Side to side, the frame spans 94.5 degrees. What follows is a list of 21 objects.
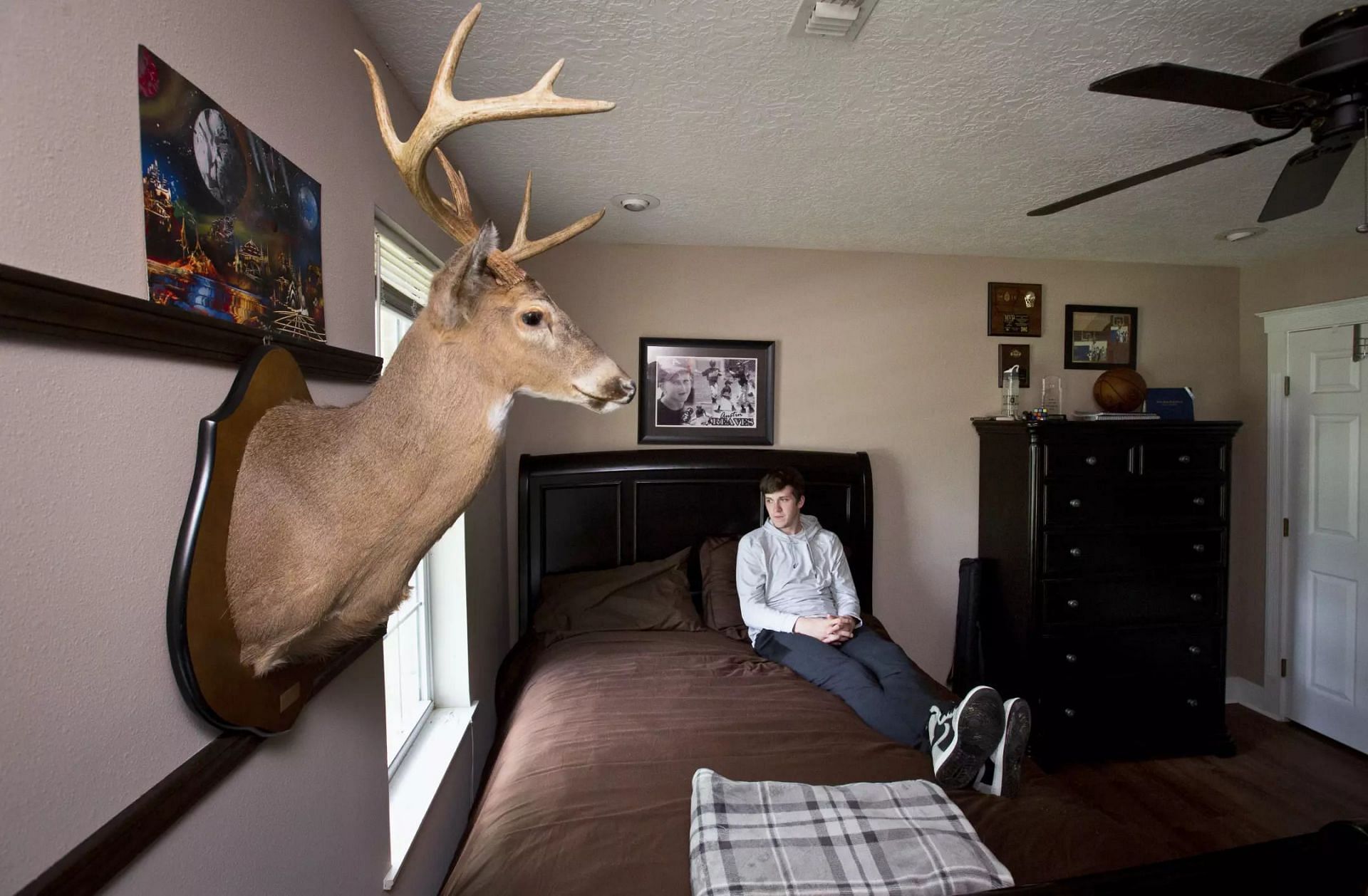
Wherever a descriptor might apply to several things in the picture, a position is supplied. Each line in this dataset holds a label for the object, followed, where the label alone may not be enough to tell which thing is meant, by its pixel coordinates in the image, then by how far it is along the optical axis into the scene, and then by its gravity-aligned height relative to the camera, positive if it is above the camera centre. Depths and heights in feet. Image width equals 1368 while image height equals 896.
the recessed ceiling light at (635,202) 8.23 +3.12
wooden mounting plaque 2.52 -0.59
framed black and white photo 10.48 +0.73
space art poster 2.48 +1.04
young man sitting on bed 5.57 -2.59
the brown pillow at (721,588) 8.89 -2.22
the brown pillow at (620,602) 8.67 -2.33
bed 4.10 -2.75
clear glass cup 11.23 +0.69
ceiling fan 3.76 +2.15
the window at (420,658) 5.88 -2.64
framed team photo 11.44 +1.73
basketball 10.50 +0.69
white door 10.37 -1.82
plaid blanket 3.71 -2.61
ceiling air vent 4.30 +2.92
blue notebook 11.07 +0.49
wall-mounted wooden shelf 1.78 +0.42
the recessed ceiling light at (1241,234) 9.55 +3.03
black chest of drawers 9.76 -2.41
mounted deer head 2.83 -0.03
